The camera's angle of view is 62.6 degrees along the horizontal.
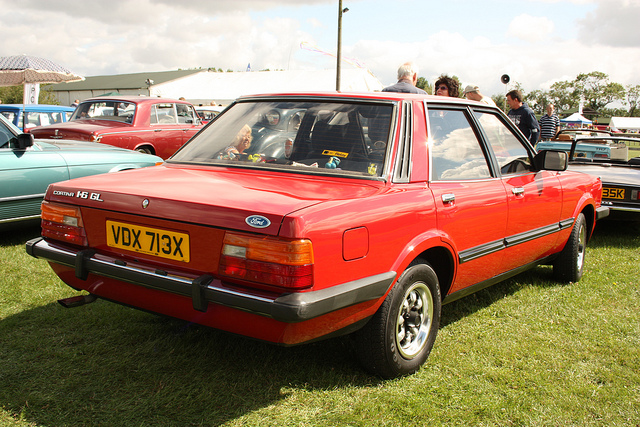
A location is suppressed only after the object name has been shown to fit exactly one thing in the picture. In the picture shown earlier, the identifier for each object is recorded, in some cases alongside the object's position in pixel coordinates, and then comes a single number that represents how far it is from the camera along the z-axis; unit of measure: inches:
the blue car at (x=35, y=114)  594.5
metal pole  833.5
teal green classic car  193.8
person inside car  122.9
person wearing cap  271.2
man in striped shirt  426.8
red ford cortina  85.0
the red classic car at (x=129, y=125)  314.7
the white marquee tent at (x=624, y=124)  2081.7
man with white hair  220.4
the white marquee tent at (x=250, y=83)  1409.9
